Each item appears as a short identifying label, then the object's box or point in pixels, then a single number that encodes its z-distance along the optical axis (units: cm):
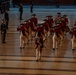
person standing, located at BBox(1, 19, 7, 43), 2346
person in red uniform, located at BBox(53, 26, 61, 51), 2059
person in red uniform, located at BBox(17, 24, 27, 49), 2107
